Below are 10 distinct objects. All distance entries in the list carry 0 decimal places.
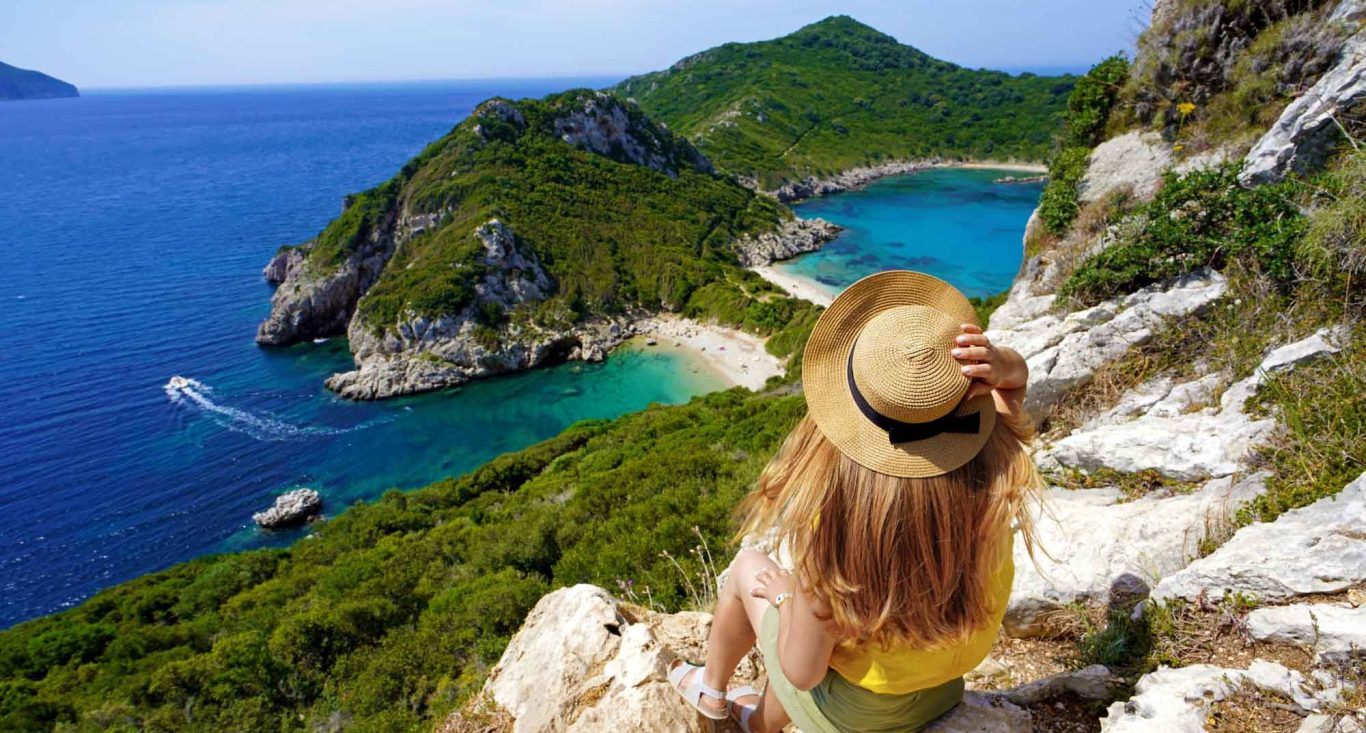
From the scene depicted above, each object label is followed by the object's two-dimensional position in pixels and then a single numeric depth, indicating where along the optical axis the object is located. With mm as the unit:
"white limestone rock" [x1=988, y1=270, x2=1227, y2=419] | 6086
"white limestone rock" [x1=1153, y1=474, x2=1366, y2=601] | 2746
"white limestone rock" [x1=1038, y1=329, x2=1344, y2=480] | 4191
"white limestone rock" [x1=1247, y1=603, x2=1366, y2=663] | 2418
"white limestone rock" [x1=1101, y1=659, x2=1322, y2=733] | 2385
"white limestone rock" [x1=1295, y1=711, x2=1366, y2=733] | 2115
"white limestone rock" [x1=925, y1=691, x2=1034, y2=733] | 2637
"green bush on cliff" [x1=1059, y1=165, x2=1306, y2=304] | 5582
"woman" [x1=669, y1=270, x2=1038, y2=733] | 1924
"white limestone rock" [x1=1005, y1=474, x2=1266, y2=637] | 3625
